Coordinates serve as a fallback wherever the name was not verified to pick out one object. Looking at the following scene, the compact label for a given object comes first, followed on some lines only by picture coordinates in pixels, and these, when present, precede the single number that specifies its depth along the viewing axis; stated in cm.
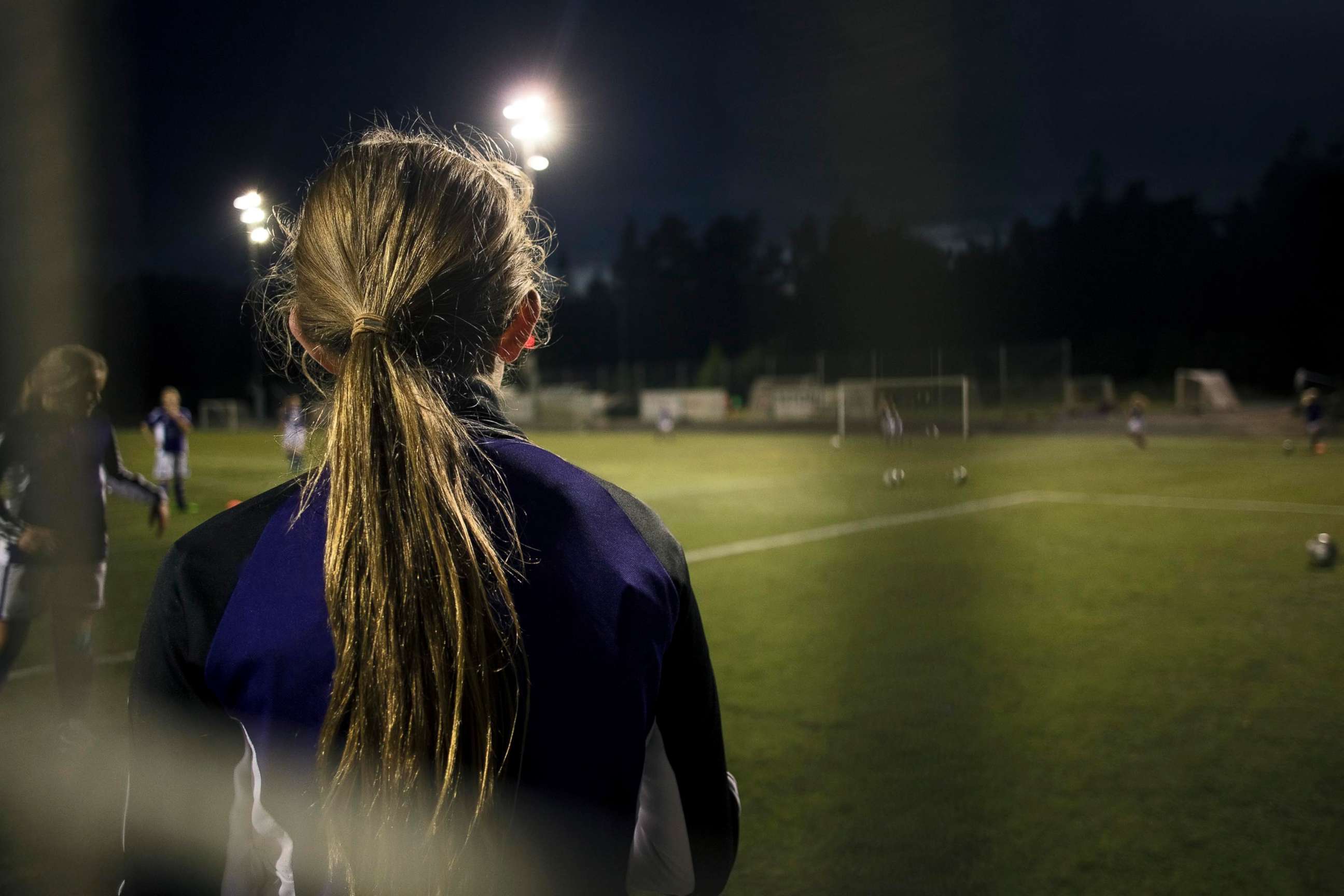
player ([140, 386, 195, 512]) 1435
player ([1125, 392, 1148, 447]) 2652
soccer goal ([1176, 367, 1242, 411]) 4306
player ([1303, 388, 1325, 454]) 2348
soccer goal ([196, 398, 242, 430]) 5519
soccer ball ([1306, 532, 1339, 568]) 941
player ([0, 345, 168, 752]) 459
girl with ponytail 121
